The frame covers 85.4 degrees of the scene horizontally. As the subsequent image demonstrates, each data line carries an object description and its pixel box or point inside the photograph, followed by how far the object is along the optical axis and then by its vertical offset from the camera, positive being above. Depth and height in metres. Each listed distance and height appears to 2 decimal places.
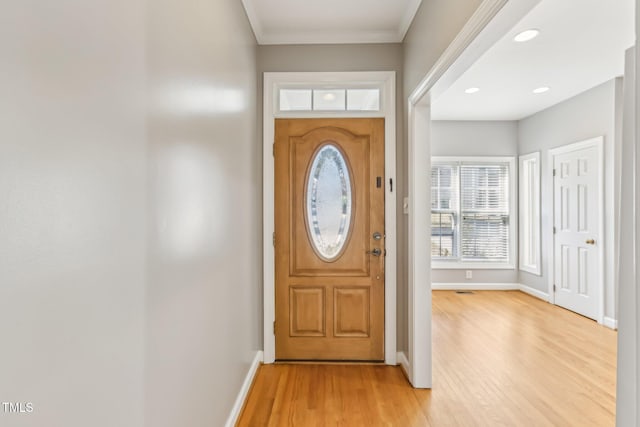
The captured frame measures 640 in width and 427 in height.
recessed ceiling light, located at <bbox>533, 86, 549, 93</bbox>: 4.39 +1.57
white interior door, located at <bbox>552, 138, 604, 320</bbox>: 4.26 -0.20
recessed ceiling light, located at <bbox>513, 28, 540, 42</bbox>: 2.96 +1.55
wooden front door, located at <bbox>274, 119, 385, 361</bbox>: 3.08 -0.22
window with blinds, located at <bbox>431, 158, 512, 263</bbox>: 5.93 +0.01
